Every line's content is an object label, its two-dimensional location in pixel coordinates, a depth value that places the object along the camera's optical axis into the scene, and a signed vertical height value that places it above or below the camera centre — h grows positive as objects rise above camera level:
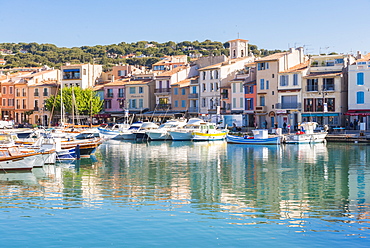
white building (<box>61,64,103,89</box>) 98.75 +8.54
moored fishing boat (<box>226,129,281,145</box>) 57.94 -2.34
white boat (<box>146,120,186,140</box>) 68.25 -1.73
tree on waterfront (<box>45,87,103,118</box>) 90.88 +3.22
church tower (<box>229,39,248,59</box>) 94.12 +13.04
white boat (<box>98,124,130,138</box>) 72.06 -1.67
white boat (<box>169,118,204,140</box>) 66.56 -1.70
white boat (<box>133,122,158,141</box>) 70.31 -1.37
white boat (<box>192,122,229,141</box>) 64.81 -1.80
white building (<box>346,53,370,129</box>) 65.38 +3.42
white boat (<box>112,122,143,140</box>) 72.19 -2.25
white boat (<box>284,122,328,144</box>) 58.81 -2.00
